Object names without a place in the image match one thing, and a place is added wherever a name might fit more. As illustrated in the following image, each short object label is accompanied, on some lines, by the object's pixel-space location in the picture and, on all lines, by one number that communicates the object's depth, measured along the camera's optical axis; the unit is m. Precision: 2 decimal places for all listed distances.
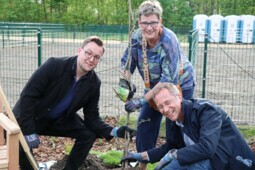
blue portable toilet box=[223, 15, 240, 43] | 27.58
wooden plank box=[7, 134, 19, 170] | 2.74
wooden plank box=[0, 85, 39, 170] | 3.12
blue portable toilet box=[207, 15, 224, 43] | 28.67
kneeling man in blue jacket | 2.71
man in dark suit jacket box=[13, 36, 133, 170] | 3.51
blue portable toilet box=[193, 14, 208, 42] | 29.66
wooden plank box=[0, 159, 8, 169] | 2.80
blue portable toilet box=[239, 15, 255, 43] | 27.69
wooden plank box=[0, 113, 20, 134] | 2.71
